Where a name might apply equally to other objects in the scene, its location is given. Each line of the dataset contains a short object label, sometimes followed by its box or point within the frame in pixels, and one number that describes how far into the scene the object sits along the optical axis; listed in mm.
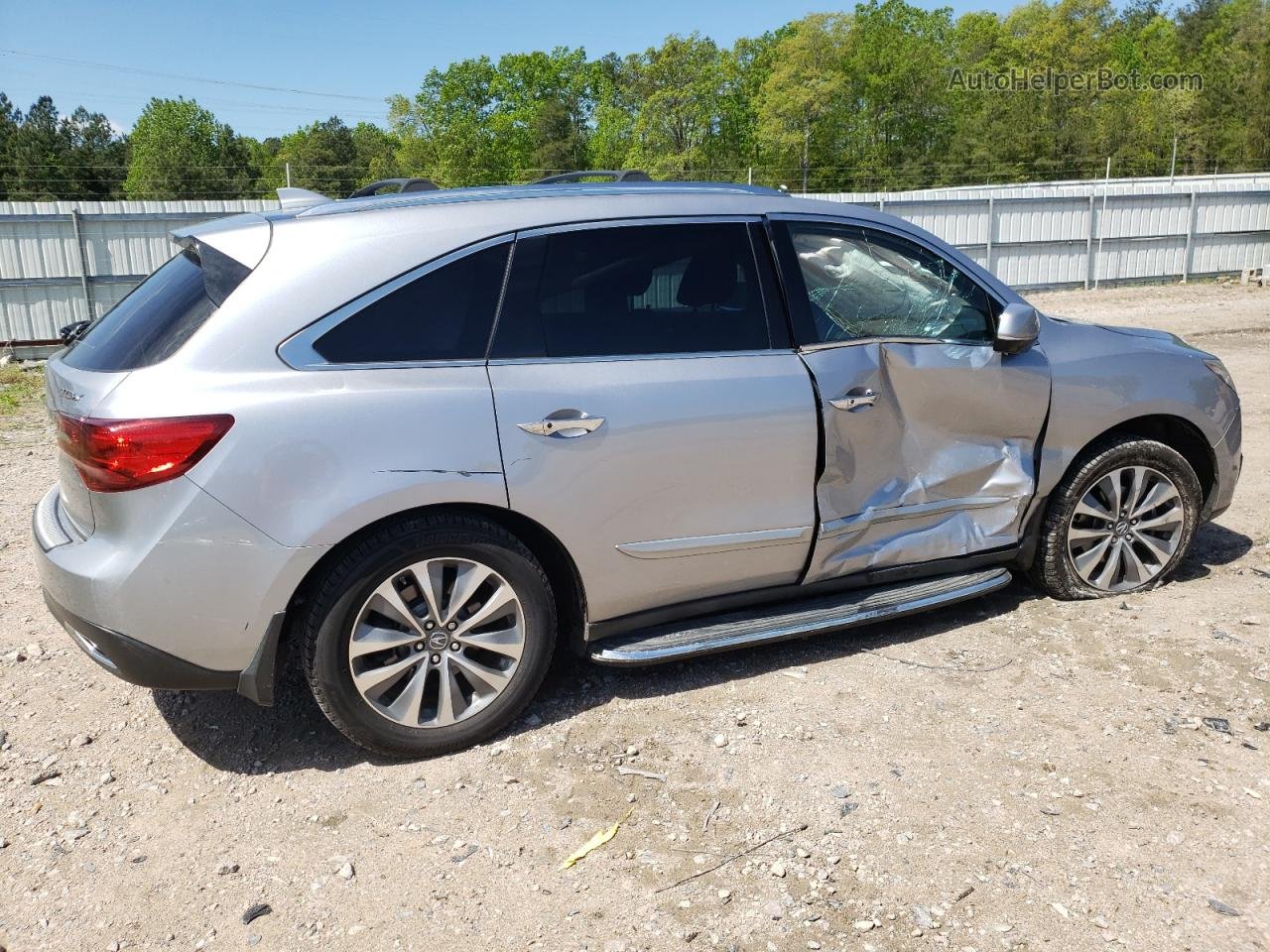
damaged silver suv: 3018
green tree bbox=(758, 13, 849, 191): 65938
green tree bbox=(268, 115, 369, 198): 75019
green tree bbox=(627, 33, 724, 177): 62062
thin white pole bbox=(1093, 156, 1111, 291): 22422
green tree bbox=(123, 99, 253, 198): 62906
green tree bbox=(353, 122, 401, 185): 74538
